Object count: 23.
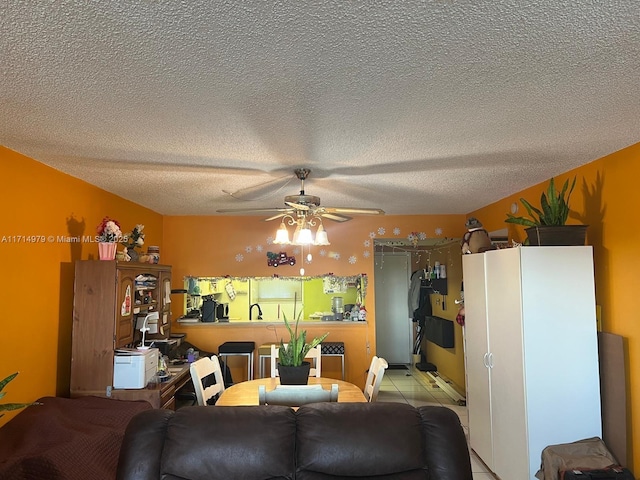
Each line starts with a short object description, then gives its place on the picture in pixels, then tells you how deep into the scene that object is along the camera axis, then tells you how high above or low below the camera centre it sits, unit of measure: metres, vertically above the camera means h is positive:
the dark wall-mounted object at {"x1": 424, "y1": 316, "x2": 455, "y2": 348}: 6.20 -0.86
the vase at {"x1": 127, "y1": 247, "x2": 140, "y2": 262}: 4.02 +0.24
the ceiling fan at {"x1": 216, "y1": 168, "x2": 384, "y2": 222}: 2.88 +0.50
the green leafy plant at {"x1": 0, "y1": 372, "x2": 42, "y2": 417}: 1.64 -0.50
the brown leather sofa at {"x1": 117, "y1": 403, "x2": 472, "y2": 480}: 1.74 -0.72
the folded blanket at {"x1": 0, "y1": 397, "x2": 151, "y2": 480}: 2.22 -0.95
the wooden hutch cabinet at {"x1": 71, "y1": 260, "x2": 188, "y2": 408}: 3.37 -0.42
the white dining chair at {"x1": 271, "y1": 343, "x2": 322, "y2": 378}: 3.87 -0.78
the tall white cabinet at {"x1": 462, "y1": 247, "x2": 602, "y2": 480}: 2.83 -0.54
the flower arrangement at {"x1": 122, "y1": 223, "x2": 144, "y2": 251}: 3.99 +0.39
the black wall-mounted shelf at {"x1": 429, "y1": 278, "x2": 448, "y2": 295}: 6.50 -0.14
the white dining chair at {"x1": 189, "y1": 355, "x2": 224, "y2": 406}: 3.03 -0.75
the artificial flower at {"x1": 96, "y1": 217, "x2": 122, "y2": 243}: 3.49 +0.40
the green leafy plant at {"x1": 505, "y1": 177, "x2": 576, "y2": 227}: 2.99 +0.46
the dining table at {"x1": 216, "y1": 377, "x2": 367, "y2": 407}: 2.93 -0.86
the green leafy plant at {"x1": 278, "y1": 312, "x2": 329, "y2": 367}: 3.04 -0.55
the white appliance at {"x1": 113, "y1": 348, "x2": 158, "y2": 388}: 3.43 -0.76
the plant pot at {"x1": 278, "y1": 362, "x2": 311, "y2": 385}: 3.02 -0.70
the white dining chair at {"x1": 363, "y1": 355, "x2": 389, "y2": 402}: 3.07 -0.77
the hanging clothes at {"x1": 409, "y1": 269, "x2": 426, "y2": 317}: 7.44 -0.24
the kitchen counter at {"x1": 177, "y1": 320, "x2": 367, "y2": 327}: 5.52 -0.60
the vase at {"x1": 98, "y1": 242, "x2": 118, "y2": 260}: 3.48 +0.24
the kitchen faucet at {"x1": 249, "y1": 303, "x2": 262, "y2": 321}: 5.94 -0.46
